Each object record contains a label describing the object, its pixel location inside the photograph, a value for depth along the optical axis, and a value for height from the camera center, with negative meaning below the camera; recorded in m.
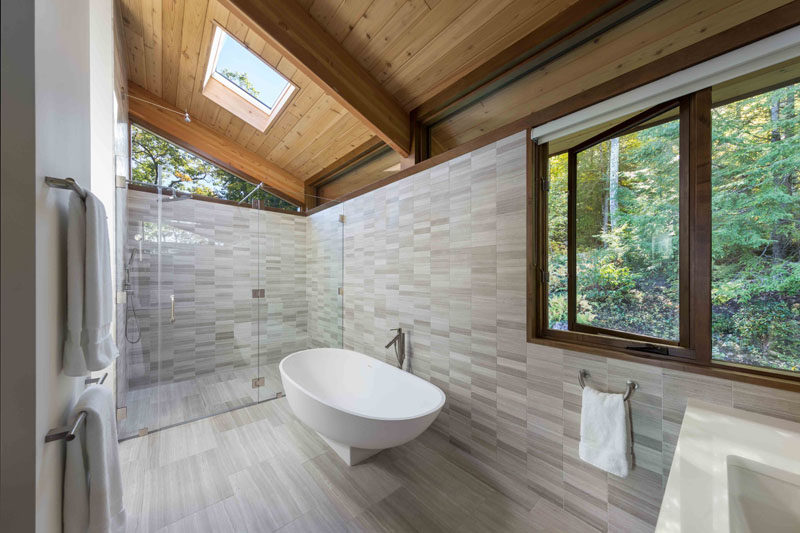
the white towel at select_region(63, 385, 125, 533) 0.83 -0.67
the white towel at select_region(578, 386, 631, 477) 1.31 -0.84
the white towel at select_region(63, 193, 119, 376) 0.84 -0.08
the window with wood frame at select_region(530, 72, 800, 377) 1.11 +0.16
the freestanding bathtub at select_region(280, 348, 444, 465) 1.66 -1.04
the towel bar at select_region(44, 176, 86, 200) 0.72 +0.23
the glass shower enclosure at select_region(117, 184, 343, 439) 2.54 -0.44
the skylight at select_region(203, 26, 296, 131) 2.64 +1.99
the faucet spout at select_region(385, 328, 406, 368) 2.48 -0.73
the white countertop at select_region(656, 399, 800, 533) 0.68 -0.60
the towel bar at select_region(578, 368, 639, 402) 1.33 -0.60
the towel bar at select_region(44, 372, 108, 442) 0.70 -0.45
